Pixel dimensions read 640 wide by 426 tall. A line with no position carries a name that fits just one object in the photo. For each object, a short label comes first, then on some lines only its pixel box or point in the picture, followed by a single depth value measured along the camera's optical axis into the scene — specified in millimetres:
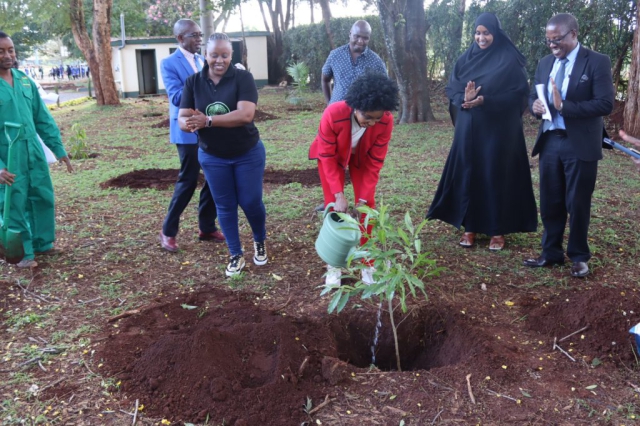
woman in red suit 3502
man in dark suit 3887
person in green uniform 4262
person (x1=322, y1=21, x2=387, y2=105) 5691
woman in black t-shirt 3902
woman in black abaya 4465
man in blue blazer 4555
